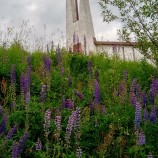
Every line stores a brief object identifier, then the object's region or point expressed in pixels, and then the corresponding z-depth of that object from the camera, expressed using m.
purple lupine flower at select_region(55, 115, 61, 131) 2.19
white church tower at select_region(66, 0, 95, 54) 9.38
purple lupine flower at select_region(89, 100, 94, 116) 2.91
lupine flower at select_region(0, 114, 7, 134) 2.39
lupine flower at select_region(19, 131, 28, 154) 2.24
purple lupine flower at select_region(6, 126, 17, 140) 2.30
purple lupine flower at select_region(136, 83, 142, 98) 3.05
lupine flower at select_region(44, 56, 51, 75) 3.36
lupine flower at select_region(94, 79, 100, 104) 2.92
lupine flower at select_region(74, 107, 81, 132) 2.26
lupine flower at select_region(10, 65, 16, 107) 2.88
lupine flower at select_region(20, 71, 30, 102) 2.86
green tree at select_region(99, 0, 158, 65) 4.91
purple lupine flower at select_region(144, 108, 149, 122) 2.59
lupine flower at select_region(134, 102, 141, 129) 2.40
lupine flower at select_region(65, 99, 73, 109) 2.88
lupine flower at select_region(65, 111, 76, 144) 2.18
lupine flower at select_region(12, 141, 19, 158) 2.02
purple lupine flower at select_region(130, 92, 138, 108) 2.76
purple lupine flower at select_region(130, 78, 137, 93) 3.02
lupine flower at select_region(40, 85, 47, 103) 2.82
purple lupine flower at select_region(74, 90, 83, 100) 3.20
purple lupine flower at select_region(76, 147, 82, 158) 2.08
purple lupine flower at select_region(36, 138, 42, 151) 2.19
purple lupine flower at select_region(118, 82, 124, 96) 3.04
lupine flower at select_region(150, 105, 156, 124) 2.63
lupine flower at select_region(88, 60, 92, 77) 3.70
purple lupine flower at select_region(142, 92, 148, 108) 2.98
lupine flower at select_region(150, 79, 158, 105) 2.97
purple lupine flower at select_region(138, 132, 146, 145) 2.28
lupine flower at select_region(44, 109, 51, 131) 2.19
